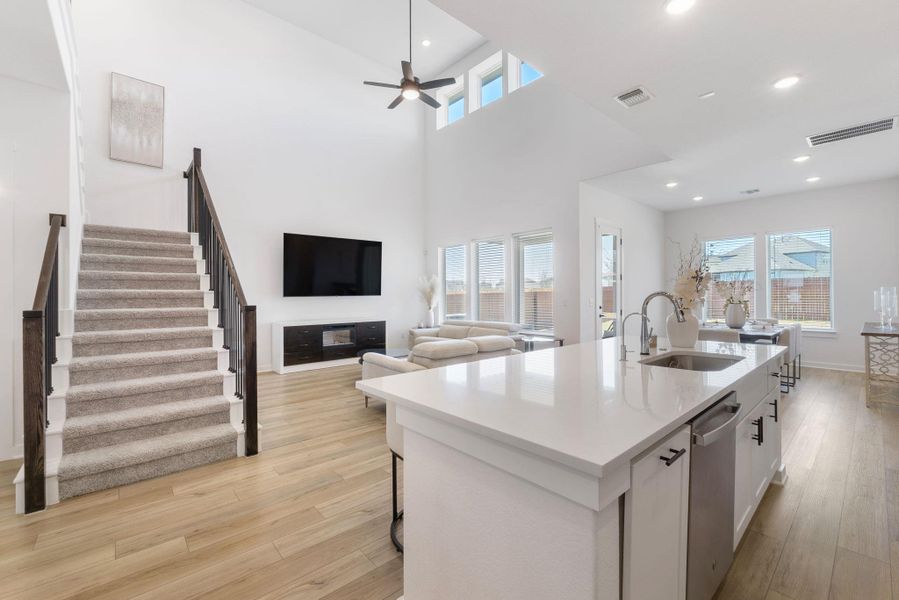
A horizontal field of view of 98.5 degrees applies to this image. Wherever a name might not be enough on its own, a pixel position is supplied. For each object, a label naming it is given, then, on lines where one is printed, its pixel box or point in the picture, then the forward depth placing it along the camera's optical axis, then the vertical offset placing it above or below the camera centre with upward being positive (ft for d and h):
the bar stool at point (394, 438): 5.98 -2.22
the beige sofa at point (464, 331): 19.60 -1.80
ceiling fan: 15.61 +8.69
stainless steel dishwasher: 4.17 -2.40
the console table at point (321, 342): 19.86 -2.53
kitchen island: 2.97 -1.64
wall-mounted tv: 21.33 +1.77
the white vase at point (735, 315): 15.92 -0.77
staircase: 8.19 -2.06
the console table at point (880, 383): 12.66 -3.25
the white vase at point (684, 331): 7.79 -0.70
